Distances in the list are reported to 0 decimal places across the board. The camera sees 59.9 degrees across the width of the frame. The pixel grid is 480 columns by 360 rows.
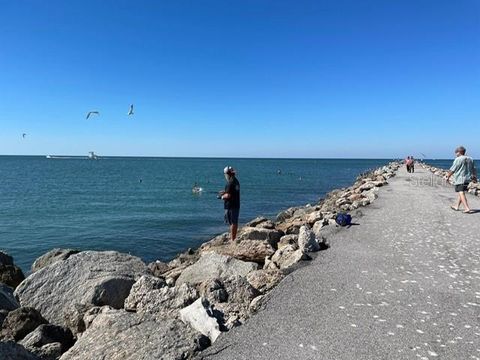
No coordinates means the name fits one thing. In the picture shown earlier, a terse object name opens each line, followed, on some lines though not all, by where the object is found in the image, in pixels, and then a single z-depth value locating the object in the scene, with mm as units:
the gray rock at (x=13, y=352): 4160
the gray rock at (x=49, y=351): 5086
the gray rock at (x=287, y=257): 7991
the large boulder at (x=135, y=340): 4422
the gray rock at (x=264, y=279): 6641
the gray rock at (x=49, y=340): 5137
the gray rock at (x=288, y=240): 10141
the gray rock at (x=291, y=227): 12433
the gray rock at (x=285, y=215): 20516
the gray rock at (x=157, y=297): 5707
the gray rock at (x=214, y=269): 7838
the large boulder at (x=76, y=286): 7089
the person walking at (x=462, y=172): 13727
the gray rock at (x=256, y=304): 5621
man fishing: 10891
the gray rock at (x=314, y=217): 13620
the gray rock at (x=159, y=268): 10617
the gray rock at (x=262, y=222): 13738
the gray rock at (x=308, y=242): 8864
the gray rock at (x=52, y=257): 10488
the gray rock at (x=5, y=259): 11270
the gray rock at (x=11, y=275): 10048
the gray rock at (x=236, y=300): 5309
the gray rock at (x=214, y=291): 6070
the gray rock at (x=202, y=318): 4852
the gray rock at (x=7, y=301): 6960
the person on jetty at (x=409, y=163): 44519
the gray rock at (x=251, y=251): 9102
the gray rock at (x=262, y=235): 10906
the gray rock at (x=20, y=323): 5805
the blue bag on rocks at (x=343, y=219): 11944
